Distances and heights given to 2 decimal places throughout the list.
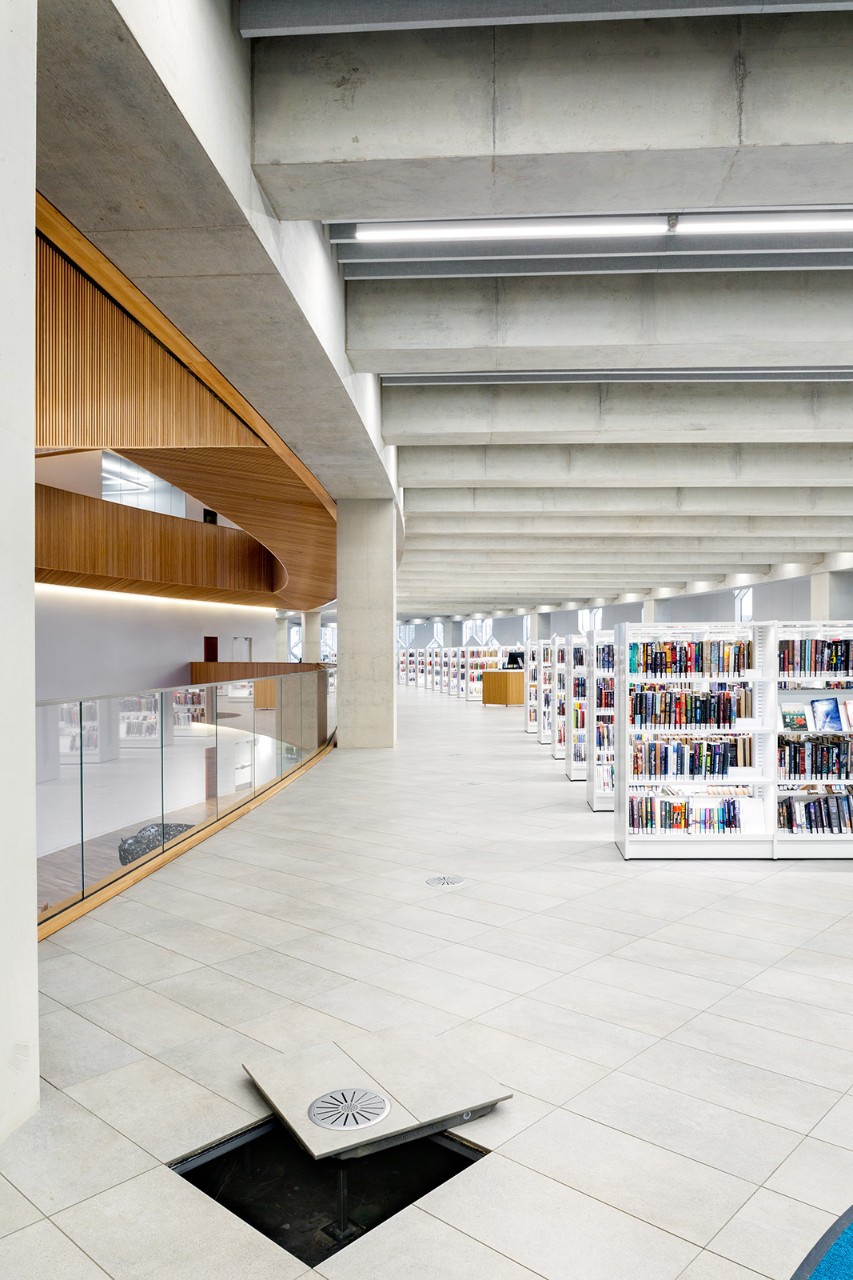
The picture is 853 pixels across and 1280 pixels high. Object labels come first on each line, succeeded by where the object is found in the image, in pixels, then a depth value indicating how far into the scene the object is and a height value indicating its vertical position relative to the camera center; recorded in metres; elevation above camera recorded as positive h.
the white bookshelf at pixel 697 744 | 6.62 -0.71
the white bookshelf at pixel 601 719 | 8.71 -0.73
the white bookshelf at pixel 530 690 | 17.81 -0.83
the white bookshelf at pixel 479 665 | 30.77 -0.52
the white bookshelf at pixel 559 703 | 12.98 -0.80
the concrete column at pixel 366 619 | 13.34 +0.47
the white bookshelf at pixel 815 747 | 6.61 -0.73
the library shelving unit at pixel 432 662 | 37.38 -0.49
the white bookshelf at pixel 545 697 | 15.27 -0.83
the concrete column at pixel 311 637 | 35.56 +0.56
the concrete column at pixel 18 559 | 2.61 +0.28
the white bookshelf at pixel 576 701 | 10.84 -0.62
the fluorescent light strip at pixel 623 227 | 5.67 +2.70
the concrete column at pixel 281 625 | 45.75 +1.42
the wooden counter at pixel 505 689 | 25.34 -1.10
